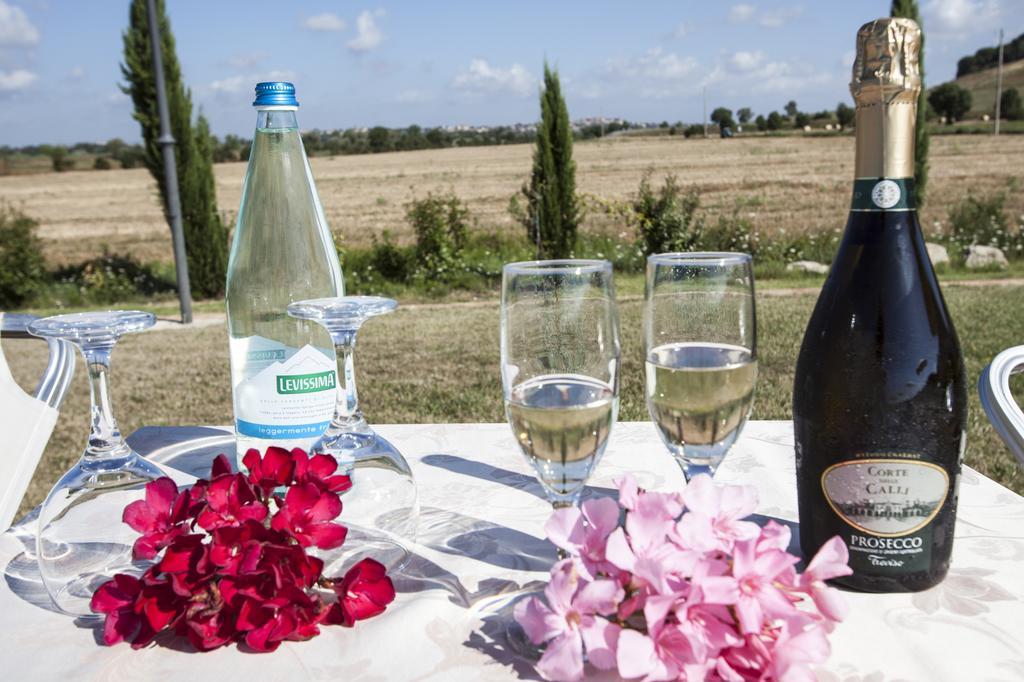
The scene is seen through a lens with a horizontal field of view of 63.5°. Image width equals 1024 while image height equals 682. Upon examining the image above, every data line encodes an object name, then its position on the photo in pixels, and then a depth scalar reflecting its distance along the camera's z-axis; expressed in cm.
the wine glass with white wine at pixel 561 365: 90
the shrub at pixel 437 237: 1320
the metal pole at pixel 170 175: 918
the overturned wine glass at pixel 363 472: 104
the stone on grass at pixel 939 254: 1272
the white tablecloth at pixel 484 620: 86
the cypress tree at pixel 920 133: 1342
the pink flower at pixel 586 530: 77
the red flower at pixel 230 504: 86
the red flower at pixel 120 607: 88
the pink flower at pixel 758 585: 71
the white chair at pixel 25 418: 163
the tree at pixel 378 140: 4909
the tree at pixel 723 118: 5621
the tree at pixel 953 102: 5588
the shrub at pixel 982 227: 1425
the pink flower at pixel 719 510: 78
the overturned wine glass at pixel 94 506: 100
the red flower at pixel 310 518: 86
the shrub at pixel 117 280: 1460
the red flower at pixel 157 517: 87
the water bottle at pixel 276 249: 136
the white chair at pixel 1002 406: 143
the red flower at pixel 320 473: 90
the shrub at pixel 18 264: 1424
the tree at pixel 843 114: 4872
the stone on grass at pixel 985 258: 1259
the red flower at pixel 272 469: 90
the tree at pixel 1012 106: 5028
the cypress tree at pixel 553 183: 1294
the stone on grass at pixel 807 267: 1268
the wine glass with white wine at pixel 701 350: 100
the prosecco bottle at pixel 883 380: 91
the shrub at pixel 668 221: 1271
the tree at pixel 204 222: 1317
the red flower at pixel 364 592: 92
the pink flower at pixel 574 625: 73
